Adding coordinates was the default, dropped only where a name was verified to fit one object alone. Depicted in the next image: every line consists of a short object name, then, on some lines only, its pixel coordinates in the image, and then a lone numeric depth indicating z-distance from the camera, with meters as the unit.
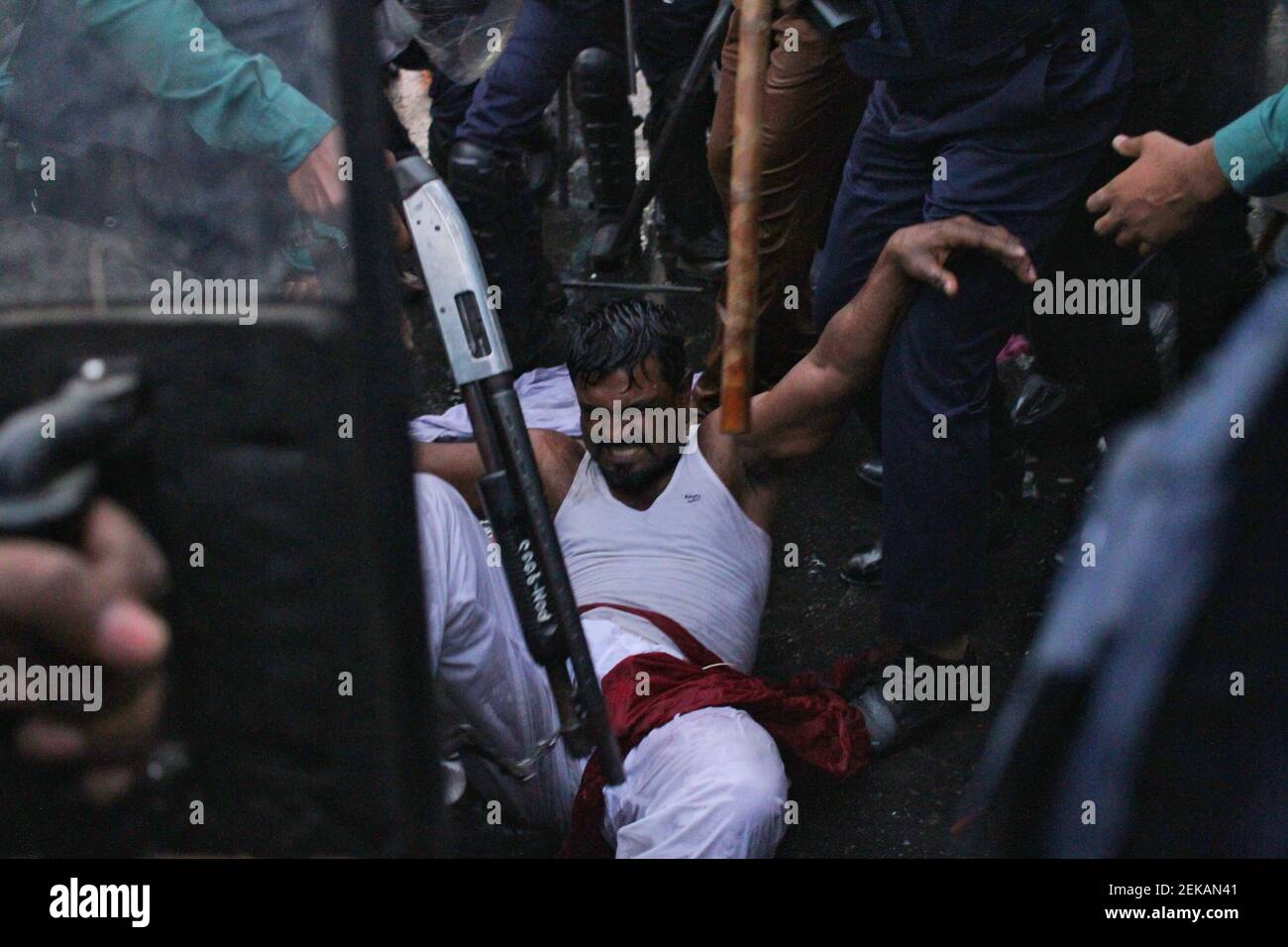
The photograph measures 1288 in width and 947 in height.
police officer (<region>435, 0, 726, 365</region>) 3.51
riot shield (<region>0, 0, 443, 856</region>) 0.94
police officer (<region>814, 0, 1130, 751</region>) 2.27
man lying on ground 2.14
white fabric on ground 2.85
